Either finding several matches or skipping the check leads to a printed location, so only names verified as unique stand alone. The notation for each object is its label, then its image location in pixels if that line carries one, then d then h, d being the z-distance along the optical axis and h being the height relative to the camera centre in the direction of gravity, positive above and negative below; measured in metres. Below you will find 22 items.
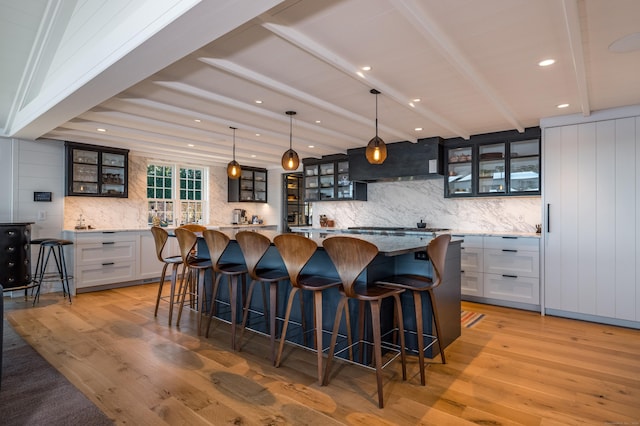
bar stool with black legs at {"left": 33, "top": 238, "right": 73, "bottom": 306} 4.83 -0.79
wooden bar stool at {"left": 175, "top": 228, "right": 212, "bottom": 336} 3.55 -0.51
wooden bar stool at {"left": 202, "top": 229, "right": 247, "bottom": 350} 3.25 -0.50
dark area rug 2.06 -1.21
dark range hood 5.49 +0.84
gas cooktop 5.61 -0.27
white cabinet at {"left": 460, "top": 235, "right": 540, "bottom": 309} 4.44 -0.75
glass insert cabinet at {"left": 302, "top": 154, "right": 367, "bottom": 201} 6.80 +0.66
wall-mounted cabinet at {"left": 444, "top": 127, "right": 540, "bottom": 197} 4.85 +0.72
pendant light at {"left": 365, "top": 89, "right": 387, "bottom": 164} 3.54 +0.64
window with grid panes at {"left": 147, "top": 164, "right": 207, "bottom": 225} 7.10 +0.44
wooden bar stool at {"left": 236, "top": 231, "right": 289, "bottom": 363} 2.83 -0.45
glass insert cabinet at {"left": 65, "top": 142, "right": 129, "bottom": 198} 5.56 +0.73
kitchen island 2.86 -0.63
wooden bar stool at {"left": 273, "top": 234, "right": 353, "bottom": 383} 2.51 -0.43
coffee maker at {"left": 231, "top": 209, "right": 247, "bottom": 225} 8.38 -0.08
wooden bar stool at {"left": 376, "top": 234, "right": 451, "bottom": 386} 2.51 -0.54
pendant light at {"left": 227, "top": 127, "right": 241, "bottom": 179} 4.78 +0.61
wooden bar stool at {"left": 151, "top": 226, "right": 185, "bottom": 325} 3.86 -0.42
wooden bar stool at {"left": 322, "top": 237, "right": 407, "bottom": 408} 2.23 -0.44
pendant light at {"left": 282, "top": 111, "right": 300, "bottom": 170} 4.16 +0.64
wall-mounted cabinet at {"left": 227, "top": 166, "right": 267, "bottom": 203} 8.31 +0.66
